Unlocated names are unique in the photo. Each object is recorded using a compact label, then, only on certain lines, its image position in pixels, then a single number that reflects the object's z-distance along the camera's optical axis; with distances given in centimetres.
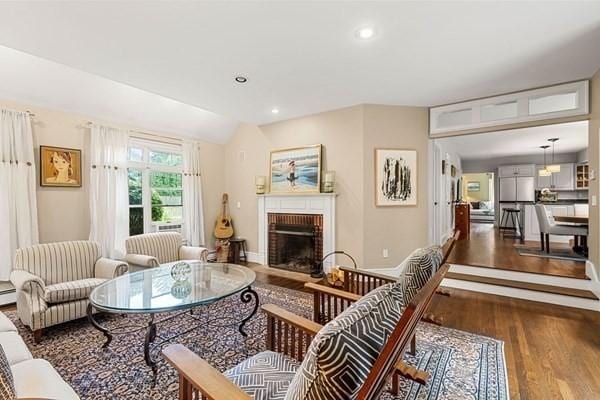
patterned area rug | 183
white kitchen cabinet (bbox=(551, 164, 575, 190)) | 798
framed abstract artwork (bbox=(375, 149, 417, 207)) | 436
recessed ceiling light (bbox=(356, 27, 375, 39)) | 239
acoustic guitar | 570
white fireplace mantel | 459
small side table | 563
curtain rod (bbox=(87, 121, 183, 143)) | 464
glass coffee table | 202
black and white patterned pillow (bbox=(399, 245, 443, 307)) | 139
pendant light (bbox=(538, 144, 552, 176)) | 742
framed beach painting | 476
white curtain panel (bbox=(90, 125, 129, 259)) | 406
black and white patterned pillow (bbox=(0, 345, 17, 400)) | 86
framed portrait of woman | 367
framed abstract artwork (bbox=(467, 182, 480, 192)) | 1334
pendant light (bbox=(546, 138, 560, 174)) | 741
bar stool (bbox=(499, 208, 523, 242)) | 812
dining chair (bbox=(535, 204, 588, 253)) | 476
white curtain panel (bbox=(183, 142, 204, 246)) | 536
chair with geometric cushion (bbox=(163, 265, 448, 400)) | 70
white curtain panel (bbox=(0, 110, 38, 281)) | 332
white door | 455
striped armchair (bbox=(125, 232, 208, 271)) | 346
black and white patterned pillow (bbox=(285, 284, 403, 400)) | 69
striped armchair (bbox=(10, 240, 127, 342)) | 246
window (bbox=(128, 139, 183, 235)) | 474
